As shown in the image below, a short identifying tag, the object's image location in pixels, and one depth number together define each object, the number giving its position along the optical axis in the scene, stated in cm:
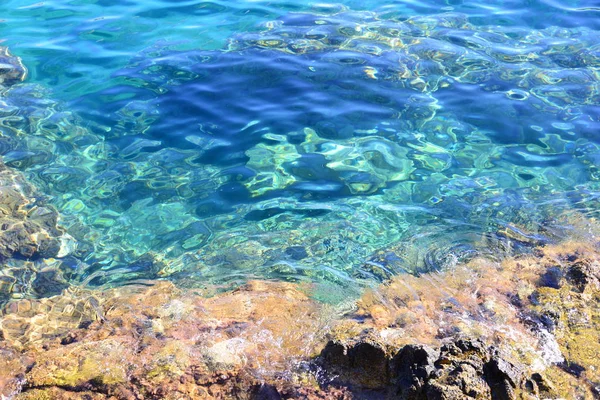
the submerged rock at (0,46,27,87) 734
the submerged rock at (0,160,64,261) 470
